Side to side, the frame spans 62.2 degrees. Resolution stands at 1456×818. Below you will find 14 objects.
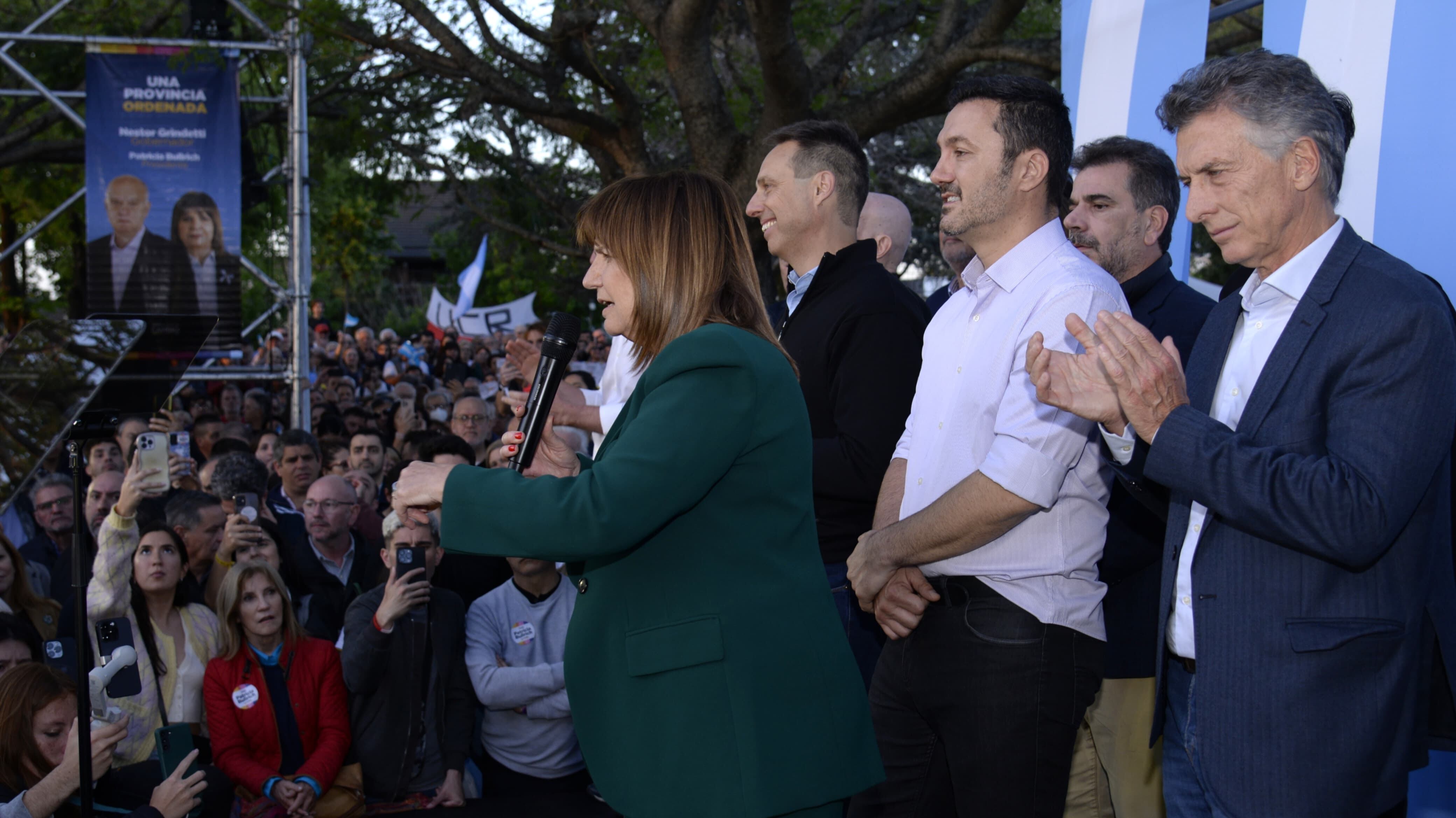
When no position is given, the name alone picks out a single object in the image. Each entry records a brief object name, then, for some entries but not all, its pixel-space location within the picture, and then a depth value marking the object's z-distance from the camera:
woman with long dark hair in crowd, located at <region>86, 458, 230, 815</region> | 4.86
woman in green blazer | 1.87
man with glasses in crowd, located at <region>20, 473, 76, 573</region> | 6.40
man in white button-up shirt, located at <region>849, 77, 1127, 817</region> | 2.52
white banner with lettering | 23.58
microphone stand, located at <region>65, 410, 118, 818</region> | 3.21
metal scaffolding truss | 9.64
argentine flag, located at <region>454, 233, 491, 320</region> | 23.67
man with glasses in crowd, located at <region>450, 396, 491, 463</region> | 9.02
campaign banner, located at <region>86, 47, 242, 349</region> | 9.93
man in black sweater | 3.15
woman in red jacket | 4.89
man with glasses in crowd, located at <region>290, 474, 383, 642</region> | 6.00
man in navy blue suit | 1.94
